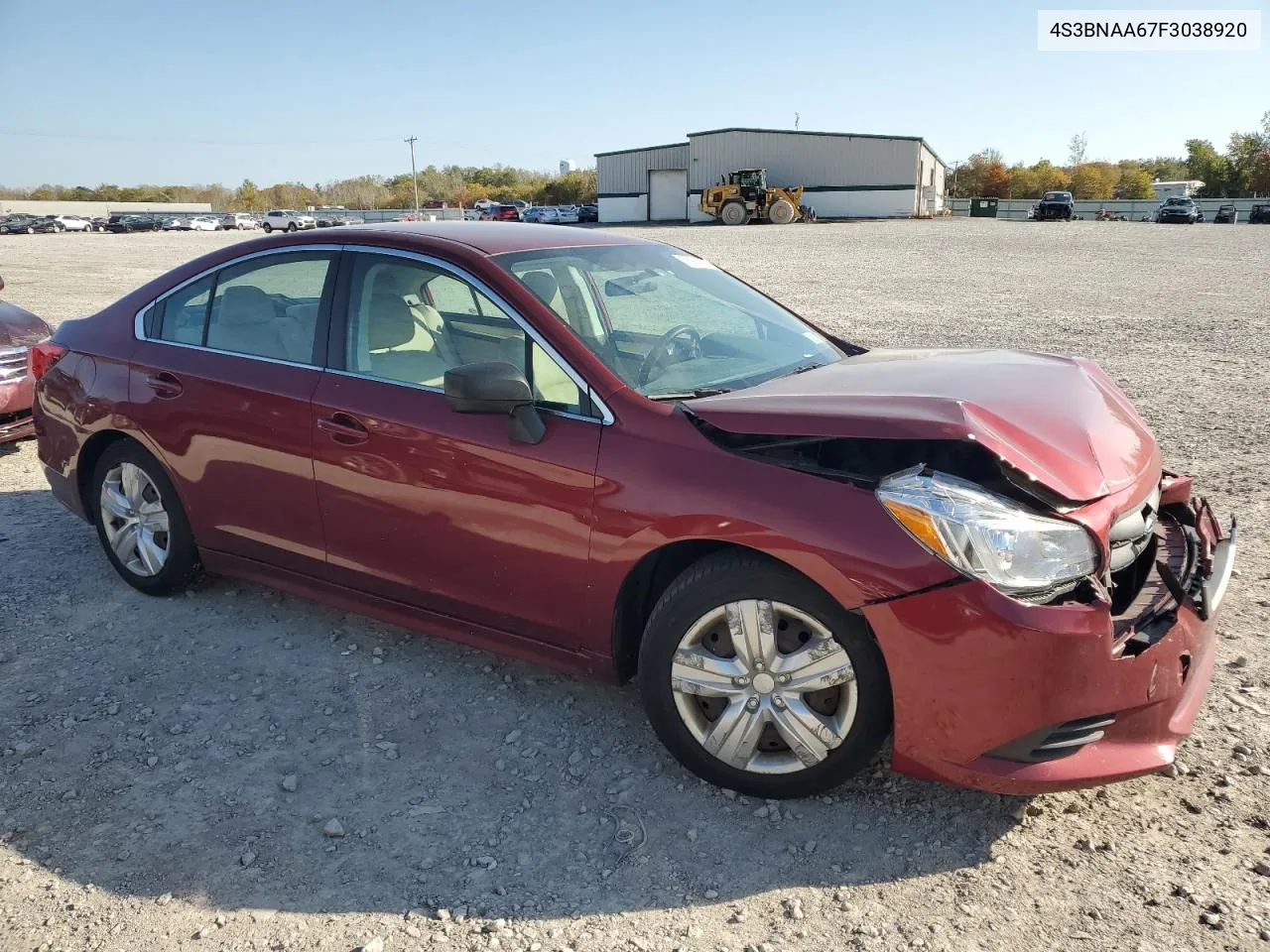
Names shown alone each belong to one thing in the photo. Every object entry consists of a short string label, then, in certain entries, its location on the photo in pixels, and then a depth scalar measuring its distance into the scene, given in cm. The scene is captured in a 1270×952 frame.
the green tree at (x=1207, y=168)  7734
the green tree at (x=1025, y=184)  8694
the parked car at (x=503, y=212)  5904
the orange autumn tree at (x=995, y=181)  9062
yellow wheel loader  5034
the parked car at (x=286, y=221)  6248
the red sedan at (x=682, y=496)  256
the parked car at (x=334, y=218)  6852
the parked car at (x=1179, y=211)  4878
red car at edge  650
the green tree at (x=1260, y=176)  7343
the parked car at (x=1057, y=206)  5391
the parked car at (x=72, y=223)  6494
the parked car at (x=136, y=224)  6538
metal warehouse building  6247
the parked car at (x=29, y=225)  6006
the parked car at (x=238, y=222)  7056
